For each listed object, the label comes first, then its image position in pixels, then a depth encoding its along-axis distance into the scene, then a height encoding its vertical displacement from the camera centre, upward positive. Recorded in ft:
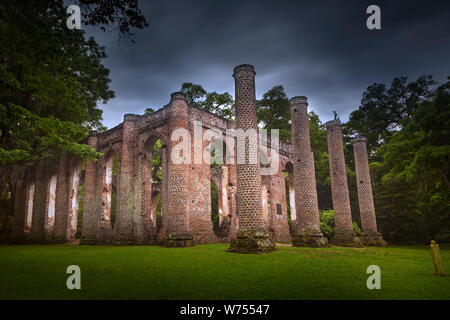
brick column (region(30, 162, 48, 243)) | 73.31 +3.46
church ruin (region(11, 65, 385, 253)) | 39.40 +5.45
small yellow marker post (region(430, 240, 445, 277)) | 20.51 -3.94
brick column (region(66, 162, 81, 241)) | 71.96 +3.45
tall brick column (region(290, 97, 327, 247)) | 43.16 +4.51
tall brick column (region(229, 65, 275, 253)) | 33.40 +3.35
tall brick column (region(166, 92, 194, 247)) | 44.45 +1.59
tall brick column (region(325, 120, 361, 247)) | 49.85 +3.50
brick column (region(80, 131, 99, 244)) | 61.62 +2.46
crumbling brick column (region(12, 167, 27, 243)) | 71.77 +3.82
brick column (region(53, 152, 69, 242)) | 68.13 +3.60
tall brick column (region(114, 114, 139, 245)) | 54.39 +5.44
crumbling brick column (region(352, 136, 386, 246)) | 54.85 +2.39
